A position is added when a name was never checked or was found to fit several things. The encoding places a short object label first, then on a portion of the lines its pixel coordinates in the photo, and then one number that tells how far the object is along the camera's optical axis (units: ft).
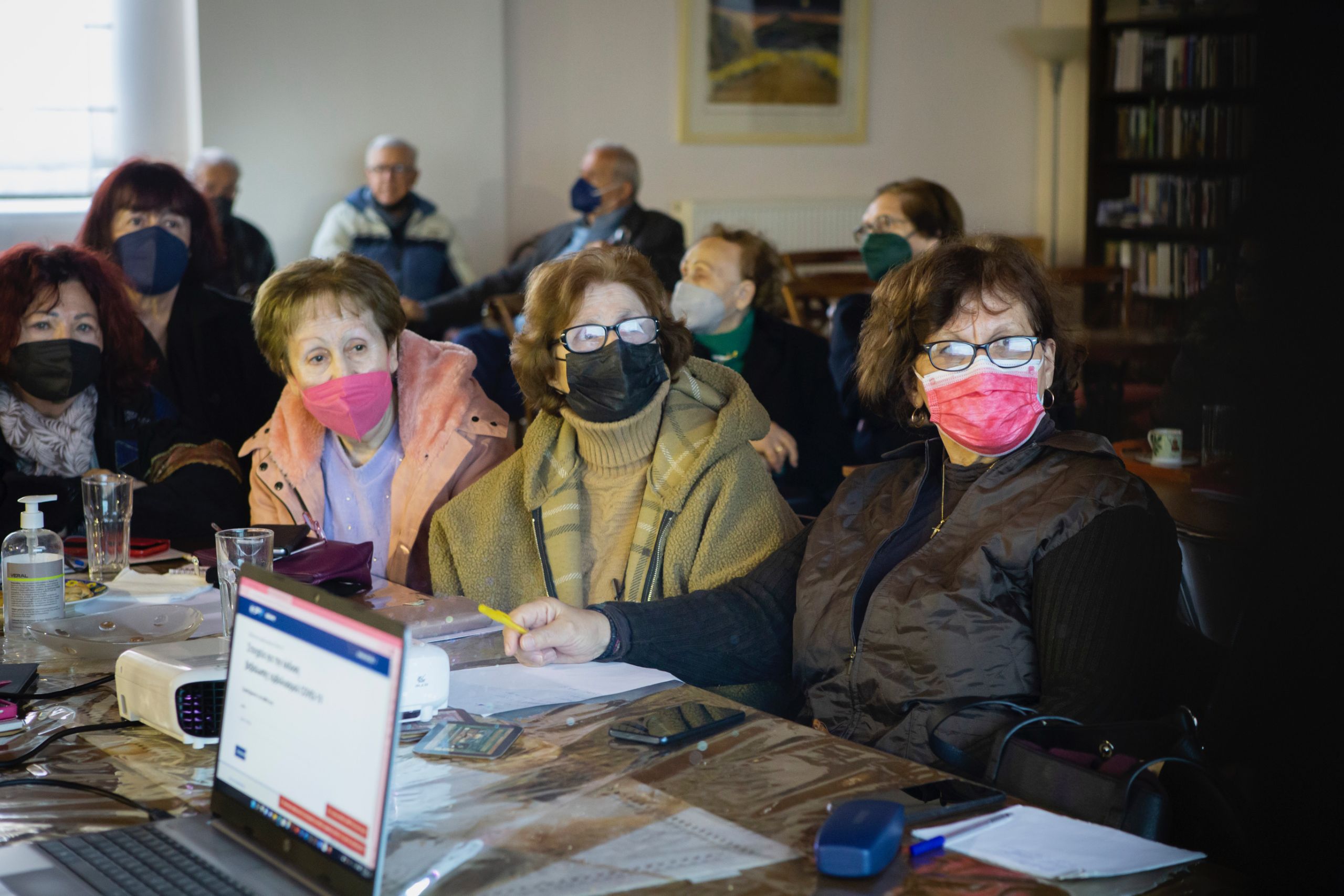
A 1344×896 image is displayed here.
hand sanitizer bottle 6.07
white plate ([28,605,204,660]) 5.70
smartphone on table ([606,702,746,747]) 4.46
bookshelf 21.89
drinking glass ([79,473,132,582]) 7.07
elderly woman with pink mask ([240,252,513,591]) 7.73
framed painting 22.43
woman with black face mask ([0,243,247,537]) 8.29
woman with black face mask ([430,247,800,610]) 6.46
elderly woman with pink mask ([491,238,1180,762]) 4.99
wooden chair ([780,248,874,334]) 17.94
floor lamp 24.20
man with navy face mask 16.87
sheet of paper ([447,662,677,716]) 4.93
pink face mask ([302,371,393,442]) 7.68
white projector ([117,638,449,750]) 4.54
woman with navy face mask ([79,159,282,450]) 10.03
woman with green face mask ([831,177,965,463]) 12.27
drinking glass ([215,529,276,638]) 5.85
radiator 22.82
